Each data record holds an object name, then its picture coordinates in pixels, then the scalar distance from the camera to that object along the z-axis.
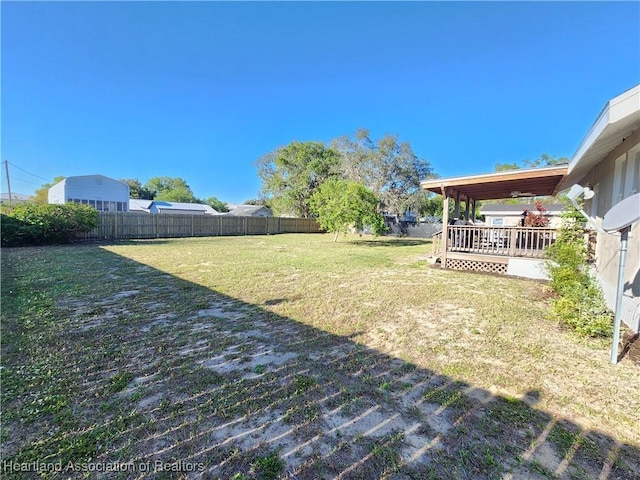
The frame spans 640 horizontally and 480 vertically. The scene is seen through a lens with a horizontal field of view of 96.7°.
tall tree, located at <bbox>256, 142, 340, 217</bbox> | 28.41
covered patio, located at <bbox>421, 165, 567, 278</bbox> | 7.25
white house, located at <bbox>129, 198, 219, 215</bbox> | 31.92
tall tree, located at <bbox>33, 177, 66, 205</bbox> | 34.53
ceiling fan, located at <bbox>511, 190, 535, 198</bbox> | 10.82
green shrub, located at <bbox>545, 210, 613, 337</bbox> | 3.55
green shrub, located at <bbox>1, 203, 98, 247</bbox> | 11.14
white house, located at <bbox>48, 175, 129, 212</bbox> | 20.95
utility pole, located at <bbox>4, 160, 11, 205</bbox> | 29.73
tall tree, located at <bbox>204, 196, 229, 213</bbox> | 58.01
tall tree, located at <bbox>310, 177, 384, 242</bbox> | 15.16
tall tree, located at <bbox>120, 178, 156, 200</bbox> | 53.04
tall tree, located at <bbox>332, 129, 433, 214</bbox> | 27.36
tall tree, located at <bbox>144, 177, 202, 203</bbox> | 59.83
